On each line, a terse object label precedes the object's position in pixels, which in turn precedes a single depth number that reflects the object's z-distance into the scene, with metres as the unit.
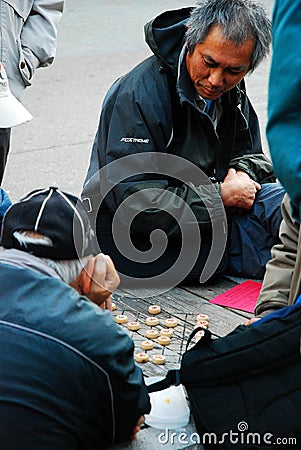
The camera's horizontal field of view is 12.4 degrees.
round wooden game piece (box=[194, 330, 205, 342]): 5.14
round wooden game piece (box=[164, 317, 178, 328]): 5.35
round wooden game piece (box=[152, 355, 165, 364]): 4.86
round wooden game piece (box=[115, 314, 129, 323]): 5.39
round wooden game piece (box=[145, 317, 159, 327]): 5.37
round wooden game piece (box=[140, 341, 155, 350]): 5.05
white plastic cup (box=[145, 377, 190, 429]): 4.30
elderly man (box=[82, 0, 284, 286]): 5.62
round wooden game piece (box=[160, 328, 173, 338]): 5.20
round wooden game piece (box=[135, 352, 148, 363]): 4.88
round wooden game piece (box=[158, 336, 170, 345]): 5.10
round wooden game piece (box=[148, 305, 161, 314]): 5.53
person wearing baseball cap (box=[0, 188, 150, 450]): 3.60
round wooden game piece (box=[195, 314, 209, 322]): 5.41
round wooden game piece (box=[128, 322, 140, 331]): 5.31
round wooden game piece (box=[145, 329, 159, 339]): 5.18
